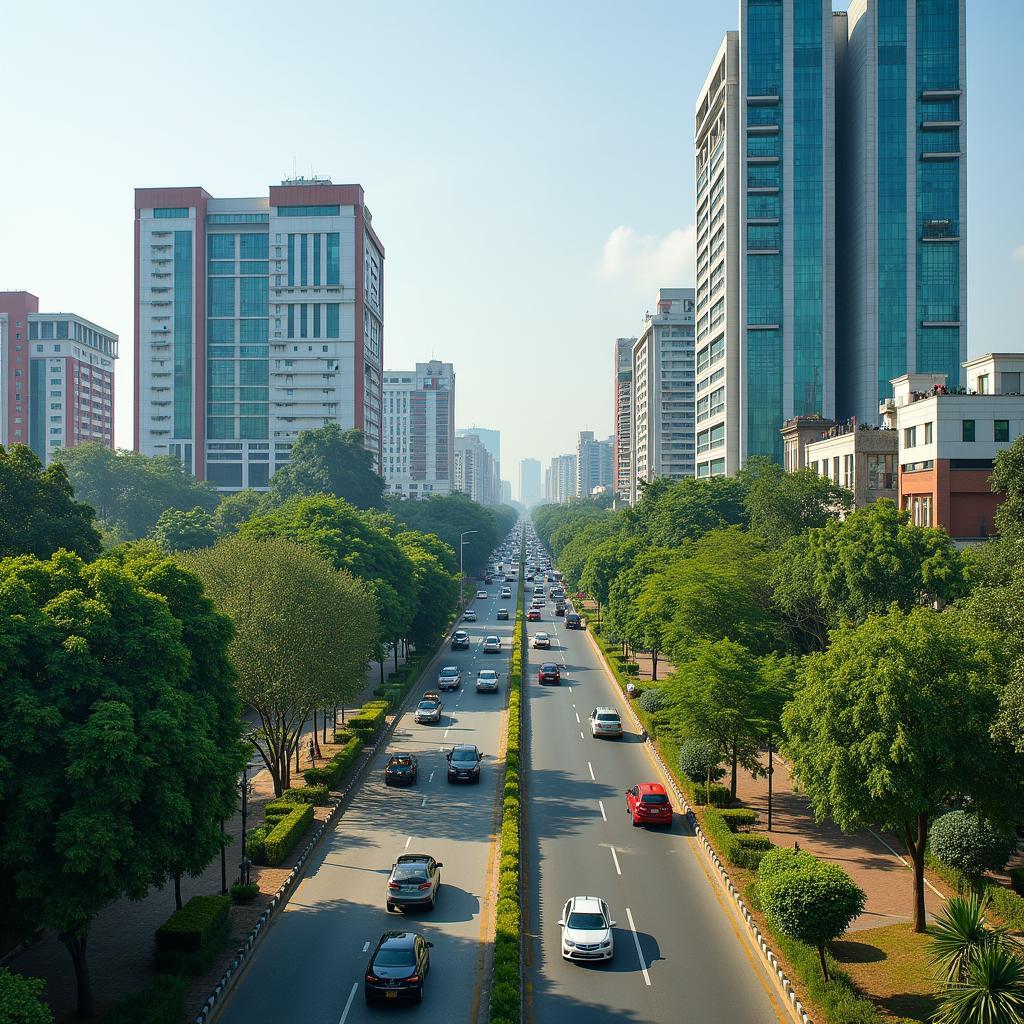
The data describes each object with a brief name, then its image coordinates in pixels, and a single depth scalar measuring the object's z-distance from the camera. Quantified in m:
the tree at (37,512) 43.03
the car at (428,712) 52.62
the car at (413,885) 26.62
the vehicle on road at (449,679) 63.34
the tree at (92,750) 19.00
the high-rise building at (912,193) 111.06
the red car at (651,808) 34.75
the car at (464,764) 40.69
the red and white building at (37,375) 183.62
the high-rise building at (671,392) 191.12
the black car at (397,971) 21.02
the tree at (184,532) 96.69
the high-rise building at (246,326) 156.38
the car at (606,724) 49.47
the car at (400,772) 40.53
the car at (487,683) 62.47
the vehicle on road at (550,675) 65.69
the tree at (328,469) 125.31
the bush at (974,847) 27.31
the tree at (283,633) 37.06
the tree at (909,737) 23.55
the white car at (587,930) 23.17
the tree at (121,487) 125.69
